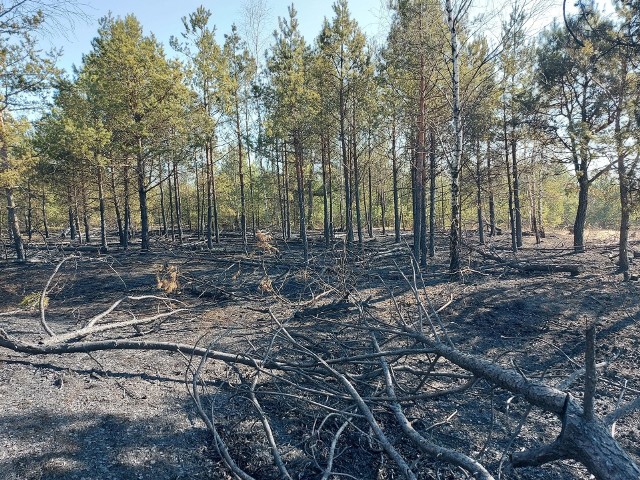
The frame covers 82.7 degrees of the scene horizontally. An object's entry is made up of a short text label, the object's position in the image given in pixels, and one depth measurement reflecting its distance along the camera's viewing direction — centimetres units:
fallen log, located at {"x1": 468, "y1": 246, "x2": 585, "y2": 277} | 1151
